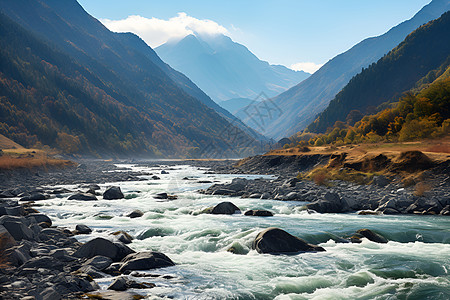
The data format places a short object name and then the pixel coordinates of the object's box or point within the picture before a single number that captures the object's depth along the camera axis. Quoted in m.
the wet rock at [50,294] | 9.62
